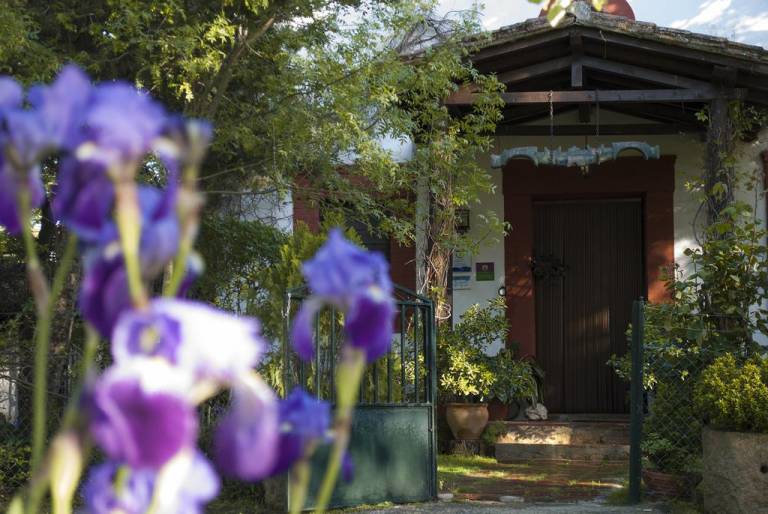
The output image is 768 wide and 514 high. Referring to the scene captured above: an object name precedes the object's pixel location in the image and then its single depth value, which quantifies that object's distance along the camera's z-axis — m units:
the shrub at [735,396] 5.69
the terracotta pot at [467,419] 9.34
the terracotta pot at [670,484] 6.46
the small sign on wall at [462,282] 10.54
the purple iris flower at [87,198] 0.79
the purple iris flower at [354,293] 0.82
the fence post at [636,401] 6.59
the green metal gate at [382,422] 6.38
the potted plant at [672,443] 6.49
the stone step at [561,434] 9.52
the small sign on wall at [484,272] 10.57
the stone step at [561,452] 9.19
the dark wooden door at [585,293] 10.70
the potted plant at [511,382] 9.56
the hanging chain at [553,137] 10.50
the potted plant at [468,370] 9.34
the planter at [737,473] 5.62
